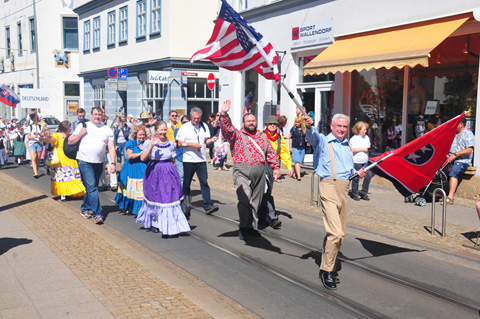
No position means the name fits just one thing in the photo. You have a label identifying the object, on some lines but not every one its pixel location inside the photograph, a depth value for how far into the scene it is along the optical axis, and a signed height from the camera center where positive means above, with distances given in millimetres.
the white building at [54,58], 38938 +3767
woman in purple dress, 7977 -1220
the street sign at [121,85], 19956 +847
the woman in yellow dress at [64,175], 11297 -1487
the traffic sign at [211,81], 21094 +1081
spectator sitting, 10766 -923
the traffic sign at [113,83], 20089 +926
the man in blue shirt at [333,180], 5711 -788
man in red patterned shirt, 7500 -754
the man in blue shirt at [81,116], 13136 -232
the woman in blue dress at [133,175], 9266 -1246
